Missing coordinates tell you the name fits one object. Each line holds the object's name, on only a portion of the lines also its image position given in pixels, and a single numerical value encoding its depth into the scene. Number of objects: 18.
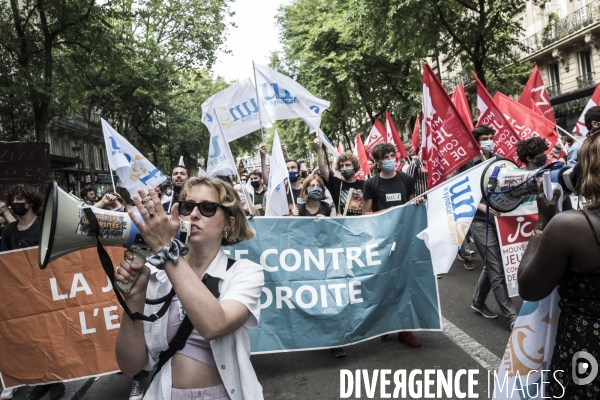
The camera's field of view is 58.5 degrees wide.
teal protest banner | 4.75
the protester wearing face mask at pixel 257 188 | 9.31
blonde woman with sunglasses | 1.78
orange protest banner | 4.45
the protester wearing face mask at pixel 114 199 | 4.07
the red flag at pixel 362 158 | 15.39
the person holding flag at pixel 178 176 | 7.22
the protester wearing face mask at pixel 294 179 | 7.62
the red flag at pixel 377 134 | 15.41
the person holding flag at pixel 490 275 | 5.23
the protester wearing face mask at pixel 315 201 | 5.79
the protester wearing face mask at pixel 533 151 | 4.55
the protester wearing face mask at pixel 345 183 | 6.78
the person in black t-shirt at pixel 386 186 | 5.96
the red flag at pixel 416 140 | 18.62
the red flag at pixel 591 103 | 9.70
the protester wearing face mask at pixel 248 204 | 6.25
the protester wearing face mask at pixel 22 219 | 4.89
